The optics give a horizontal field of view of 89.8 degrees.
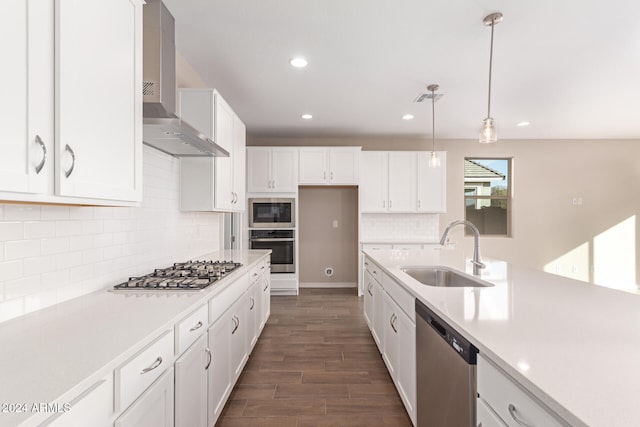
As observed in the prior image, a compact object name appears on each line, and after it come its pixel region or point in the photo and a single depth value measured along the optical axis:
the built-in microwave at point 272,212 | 4.94
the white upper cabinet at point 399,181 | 5.28
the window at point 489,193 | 5.85
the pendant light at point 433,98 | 3.24
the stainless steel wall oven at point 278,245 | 4.93
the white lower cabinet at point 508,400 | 0.78
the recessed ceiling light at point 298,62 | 2.81
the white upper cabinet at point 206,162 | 2.60
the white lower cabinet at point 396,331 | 1.80
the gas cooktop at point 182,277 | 1.73
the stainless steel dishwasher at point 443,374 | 1.12
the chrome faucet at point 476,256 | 2.15
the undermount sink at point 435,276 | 2.35
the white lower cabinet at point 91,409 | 0.73
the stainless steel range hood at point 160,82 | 1.66
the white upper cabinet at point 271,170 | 5.00
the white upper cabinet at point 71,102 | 0.88
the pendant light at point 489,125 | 2.16
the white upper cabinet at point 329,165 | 5.06
